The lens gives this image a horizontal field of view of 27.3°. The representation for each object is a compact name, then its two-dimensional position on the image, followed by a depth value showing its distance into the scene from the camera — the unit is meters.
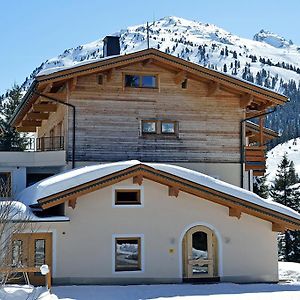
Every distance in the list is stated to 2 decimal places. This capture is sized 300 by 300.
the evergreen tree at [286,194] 42.06
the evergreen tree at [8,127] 45.69
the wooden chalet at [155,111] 22.75
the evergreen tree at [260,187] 44.16
